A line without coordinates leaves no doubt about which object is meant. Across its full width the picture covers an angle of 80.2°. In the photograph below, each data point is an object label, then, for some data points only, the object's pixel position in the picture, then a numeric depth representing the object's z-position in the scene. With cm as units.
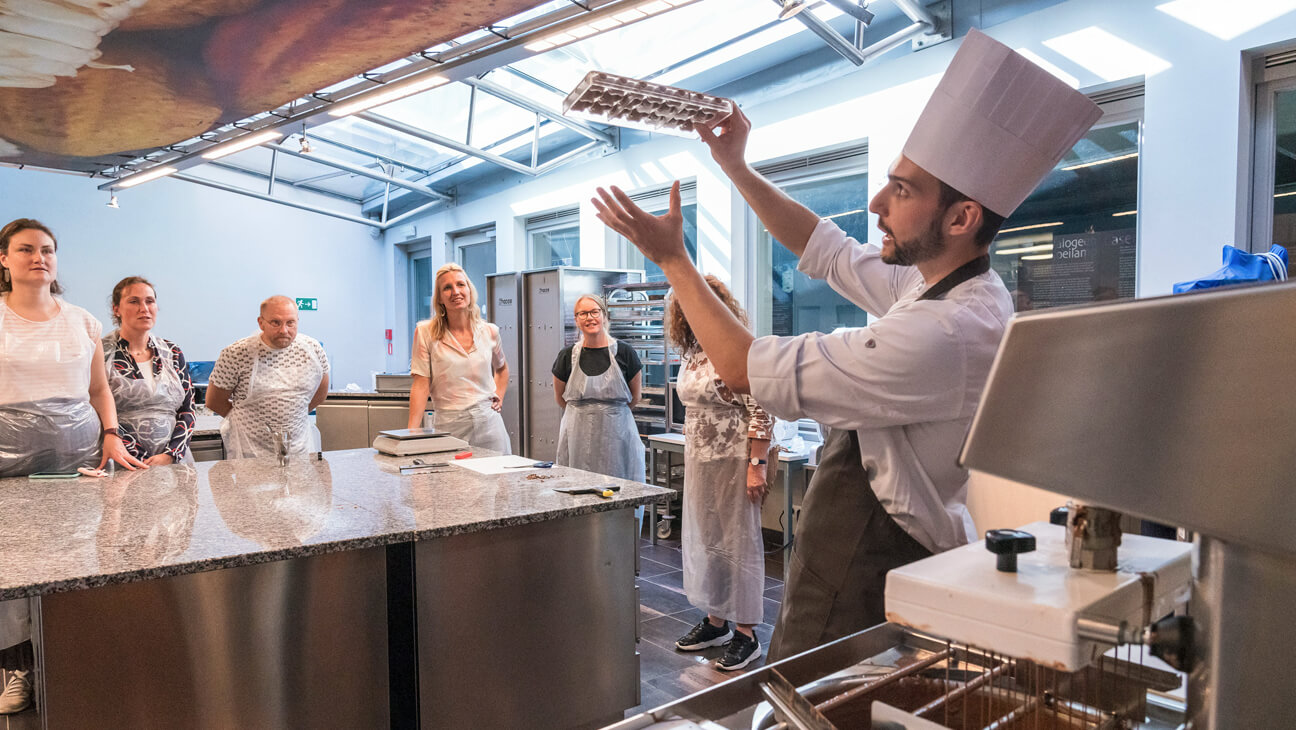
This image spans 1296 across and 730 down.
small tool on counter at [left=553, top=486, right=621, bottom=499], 230
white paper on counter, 272
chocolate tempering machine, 38
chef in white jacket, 110
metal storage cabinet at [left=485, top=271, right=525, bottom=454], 678
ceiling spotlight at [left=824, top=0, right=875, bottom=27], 407
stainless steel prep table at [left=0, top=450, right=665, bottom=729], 164
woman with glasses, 452
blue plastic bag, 244
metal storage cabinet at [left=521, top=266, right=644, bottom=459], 623
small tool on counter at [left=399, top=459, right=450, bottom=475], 276
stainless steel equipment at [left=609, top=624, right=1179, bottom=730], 74
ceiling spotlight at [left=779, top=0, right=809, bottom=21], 322
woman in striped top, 347
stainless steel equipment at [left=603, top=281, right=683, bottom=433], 571
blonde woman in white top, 395
